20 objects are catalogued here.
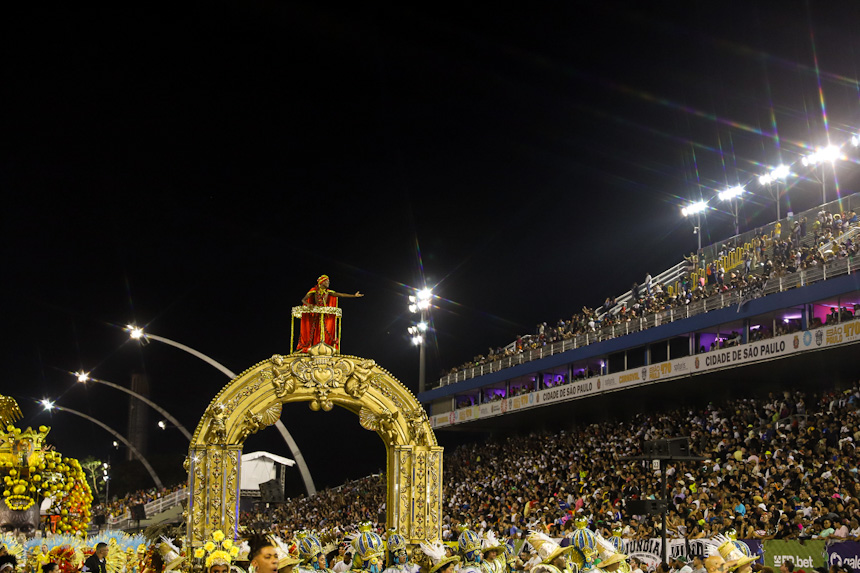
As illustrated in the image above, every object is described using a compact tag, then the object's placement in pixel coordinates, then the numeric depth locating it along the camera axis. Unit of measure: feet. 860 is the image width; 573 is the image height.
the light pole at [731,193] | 132.87
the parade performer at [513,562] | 46.71
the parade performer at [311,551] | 45.69
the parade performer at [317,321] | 62.28
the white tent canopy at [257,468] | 161.48
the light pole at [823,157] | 113.24
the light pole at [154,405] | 110.87
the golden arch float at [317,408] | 58.29
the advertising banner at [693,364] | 77.77
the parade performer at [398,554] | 48.80
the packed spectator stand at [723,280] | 87.15
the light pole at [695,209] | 140.05
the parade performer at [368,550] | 48.11
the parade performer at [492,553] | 37.27
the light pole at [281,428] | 94.38
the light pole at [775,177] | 120.04
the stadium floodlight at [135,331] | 93.50
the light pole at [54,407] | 142.72
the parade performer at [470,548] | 37.48
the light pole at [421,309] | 121.49
